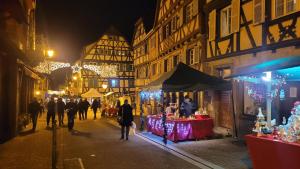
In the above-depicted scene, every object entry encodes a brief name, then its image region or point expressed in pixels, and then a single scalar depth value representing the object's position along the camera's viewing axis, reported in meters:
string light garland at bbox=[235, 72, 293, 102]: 8.28
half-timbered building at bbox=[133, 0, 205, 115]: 18.34
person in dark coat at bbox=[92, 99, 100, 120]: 27.35
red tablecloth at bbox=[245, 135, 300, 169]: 6.14
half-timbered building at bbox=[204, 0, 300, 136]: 10.80
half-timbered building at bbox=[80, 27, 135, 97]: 47.72
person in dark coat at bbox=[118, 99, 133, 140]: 13.59
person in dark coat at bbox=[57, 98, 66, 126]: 19.64
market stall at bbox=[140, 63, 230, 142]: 12.52
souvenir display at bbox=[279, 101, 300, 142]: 6.34
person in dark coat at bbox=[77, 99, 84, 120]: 25.69
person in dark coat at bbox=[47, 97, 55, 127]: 18.42
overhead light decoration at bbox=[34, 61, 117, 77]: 20.43
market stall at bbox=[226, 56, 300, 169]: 6.36
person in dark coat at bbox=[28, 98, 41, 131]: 17.08
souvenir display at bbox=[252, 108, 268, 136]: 7.44
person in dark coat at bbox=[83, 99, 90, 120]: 25.73
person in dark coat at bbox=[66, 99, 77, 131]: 17.81
